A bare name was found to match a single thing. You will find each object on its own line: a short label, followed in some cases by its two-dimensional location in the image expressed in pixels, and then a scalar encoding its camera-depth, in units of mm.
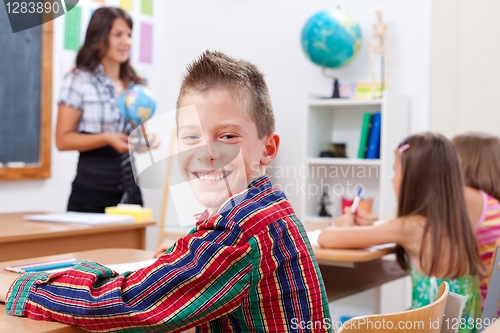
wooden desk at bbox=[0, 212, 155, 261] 1878
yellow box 2410
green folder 3539
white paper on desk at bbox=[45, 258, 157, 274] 1351
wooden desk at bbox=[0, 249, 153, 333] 947
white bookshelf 3459
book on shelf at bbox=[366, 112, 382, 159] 3508
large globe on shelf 3539
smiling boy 909
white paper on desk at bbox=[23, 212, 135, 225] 2164
